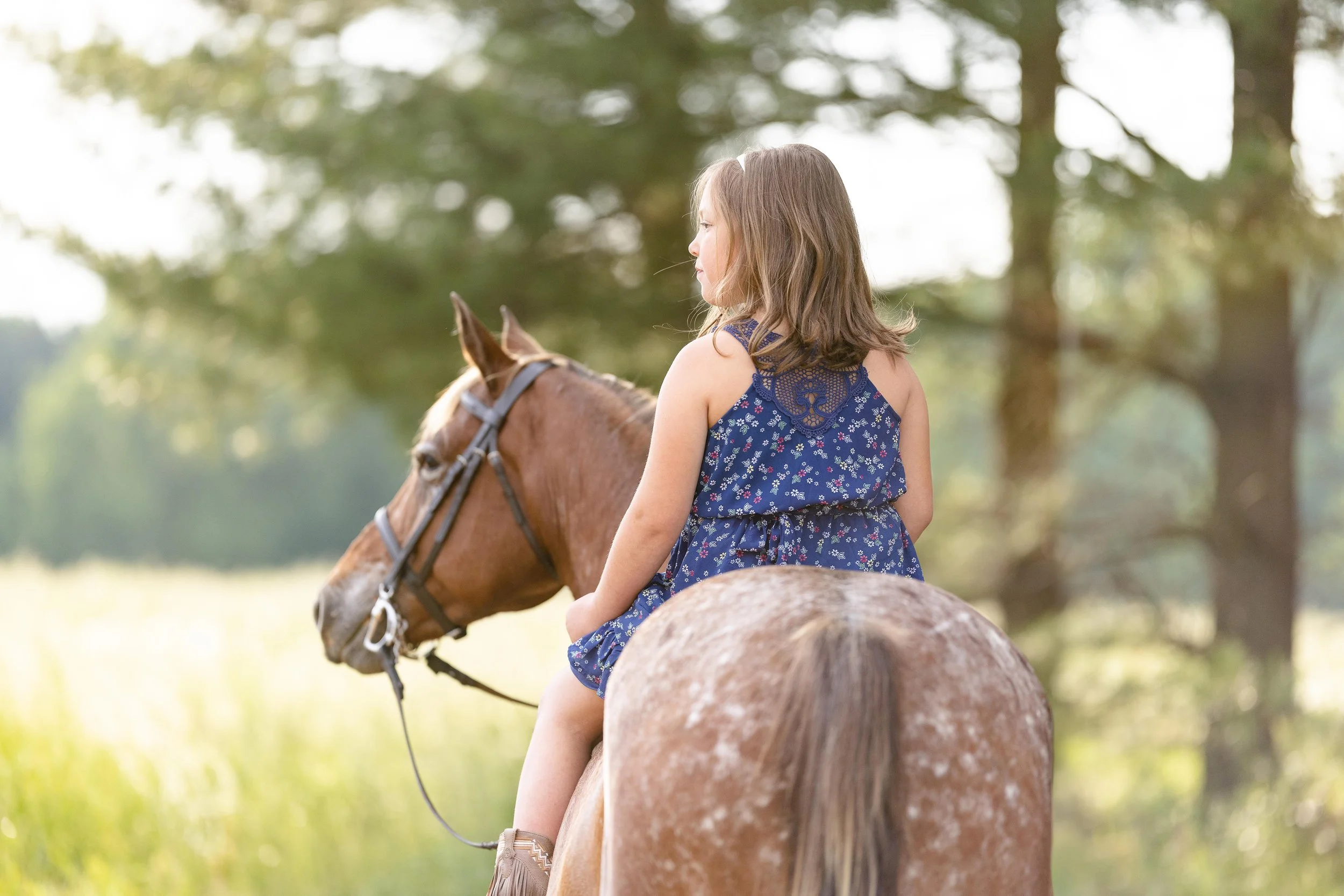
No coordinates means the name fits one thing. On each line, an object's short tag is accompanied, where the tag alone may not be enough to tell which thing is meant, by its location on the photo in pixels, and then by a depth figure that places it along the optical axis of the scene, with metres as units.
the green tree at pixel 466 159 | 12.09
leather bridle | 5.03
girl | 3.59
